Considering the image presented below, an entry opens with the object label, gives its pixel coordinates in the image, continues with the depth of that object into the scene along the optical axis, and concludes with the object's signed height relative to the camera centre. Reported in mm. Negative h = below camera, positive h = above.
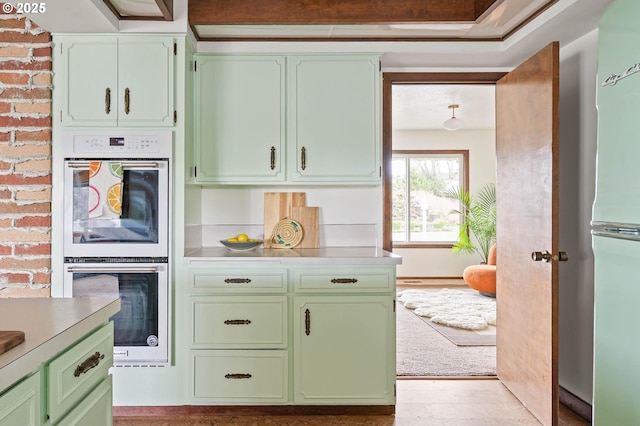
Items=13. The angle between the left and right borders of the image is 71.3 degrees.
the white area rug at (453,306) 4509 -1087
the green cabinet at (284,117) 2816 +604
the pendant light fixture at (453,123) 5555 +1128
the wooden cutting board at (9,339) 897 -268
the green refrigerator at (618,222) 1454 -27
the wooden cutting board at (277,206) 3074 +41
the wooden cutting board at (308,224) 3055 -82
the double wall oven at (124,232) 2500 -124
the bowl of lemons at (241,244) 2818 -205
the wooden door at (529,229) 2318 -88
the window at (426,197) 7332 +263
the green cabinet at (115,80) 2545 +748
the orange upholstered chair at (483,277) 5574 -811
